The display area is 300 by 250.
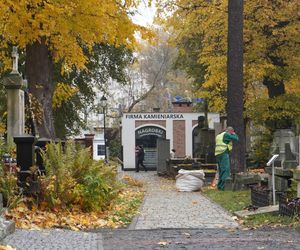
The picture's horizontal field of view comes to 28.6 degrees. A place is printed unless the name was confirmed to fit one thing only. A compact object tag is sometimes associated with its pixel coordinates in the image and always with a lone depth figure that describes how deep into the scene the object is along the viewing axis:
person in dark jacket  39.75
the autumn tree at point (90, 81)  31.78
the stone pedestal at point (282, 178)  11.65
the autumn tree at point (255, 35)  23.17
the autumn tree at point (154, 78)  63.34
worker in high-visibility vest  17.08
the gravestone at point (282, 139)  21.76
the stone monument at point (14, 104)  15.07
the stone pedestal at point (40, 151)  12.29
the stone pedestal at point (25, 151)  11.01
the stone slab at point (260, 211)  10.43
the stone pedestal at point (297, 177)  10.06
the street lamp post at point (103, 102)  34.50
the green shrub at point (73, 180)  11.05
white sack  18.00
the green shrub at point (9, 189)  9.73
